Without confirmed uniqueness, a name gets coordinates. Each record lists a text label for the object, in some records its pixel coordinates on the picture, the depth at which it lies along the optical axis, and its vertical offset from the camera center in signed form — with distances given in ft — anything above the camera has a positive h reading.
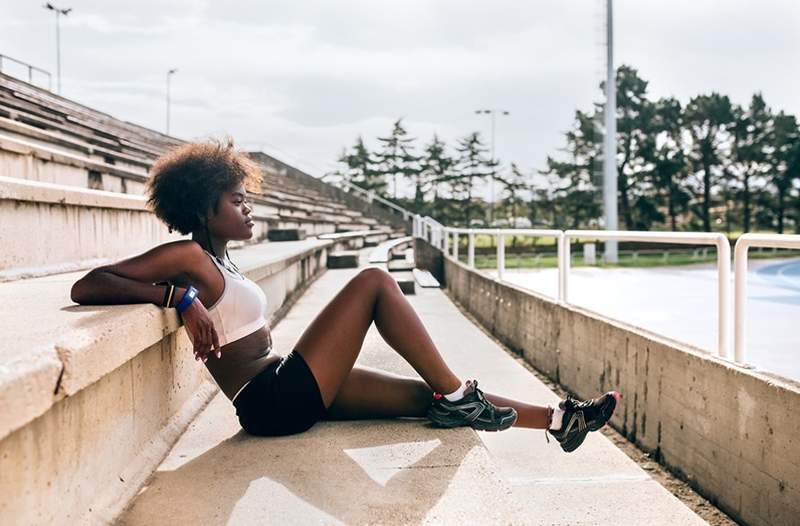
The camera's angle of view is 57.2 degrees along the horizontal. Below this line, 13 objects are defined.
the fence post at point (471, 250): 35.52 -1.13
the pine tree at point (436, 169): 177.58 +14.30
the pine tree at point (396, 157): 177.58 +17.21
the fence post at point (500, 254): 27.66 -1.06
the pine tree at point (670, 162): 161.89 +13.95
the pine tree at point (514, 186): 181.06 +10.10
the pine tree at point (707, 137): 162.40 +19.99
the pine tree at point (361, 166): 174.40 +15.01
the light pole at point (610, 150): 95.04 +9.99
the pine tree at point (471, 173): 176.96 +13.85
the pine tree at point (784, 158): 160.76 +14.58
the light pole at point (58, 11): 107.32 +32.68
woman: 9.47 -1.55
